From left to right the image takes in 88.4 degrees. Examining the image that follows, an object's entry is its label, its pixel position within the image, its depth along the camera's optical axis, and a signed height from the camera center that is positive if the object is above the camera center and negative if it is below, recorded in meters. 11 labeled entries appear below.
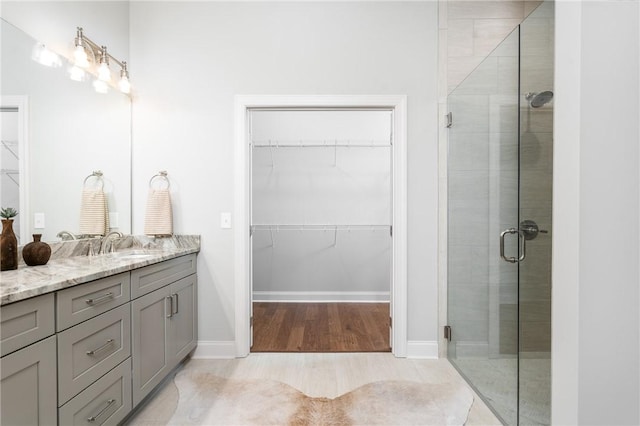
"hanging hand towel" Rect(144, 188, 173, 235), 2.45 -0.02
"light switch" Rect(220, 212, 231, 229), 2.56 -0.06
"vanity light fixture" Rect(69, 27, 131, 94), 2.04 +0.98
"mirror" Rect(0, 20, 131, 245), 1.61 +0.40
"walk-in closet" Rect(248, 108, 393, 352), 4.06 +0.02
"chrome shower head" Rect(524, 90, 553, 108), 1.45 +0.52
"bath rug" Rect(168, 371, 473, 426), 1.74 -1.10
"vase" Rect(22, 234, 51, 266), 1.58 -0.20
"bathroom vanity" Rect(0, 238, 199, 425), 1.07 -0.53
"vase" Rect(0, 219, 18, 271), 1.47 -0.17
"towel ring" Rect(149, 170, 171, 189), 2.54 +0.26
